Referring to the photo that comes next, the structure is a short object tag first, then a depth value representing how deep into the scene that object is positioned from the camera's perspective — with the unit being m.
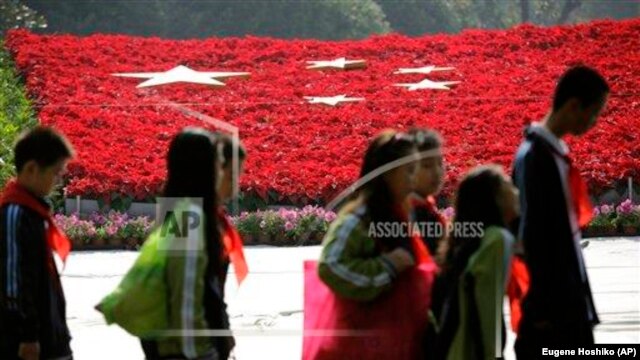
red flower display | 32.17
